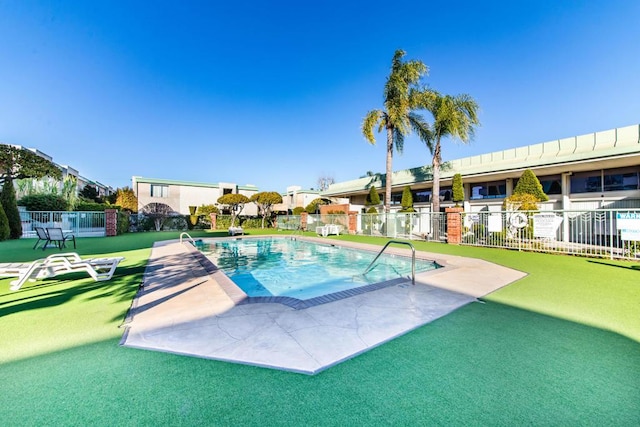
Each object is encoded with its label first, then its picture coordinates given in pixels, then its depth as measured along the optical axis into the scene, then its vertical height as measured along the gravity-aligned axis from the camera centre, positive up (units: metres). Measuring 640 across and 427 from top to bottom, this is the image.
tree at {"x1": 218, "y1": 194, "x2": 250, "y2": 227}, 26.16 +1.64
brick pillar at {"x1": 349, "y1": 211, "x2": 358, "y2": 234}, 19.67 -0.48
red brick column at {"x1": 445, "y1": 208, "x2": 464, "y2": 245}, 13.00 -0.52
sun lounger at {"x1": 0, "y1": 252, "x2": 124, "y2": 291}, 4.52 -0.97
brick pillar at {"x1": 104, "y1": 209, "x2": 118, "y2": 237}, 16.92 -0.22
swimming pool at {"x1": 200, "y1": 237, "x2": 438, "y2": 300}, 6.87 -1.80
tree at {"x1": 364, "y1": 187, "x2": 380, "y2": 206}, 22.19 +1.60
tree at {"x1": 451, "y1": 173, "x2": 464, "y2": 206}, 16.38 +1.71
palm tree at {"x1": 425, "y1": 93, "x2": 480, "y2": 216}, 14.88 +5.53
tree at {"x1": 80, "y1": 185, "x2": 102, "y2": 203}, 32.22 +3.15
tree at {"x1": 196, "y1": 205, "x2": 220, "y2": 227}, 26.55 +0.54
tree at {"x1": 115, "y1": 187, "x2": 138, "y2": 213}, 25.81 +1.78
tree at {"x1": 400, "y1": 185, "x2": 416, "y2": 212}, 19.81 +1.11
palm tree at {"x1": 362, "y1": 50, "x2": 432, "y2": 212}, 16.23 +6.93
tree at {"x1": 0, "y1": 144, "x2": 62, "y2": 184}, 13.83 +3.03
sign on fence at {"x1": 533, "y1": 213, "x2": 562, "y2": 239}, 9.53 -0.41
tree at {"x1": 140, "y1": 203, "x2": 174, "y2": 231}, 24.14 +0.55
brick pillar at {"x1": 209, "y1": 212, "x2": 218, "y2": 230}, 25.57 -0.26
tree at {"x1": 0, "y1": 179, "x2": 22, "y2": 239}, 13.65 +0.58
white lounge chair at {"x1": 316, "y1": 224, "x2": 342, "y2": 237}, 18.20 -1.05
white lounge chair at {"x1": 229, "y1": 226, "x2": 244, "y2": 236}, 18.26 -1.03
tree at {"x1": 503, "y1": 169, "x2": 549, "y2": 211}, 12.37 +1.01
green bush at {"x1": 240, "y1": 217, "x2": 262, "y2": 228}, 28.23 -0.61
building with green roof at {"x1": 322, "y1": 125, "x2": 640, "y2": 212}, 12.06 +2.39
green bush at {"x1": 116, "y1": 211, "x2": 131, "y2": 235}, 18.15 -0.38
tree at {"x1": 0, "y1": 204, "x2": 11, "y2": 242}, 12.94 -0.40
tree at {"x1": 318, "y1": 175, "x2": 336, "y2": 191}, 57.38 +7.83
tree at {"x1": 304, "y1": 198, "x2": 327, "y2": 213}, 28.69 +1.01
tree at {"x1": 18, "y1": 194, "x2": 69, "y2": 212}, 17.02 +1.10
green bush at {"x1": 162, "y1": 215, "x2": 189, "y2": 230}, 24.84 -0.55
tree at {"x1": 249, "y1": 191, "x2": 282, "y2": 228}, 27.08 +1.94
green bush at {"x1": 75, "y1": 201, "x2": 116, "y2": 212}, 20.51 +0.92
